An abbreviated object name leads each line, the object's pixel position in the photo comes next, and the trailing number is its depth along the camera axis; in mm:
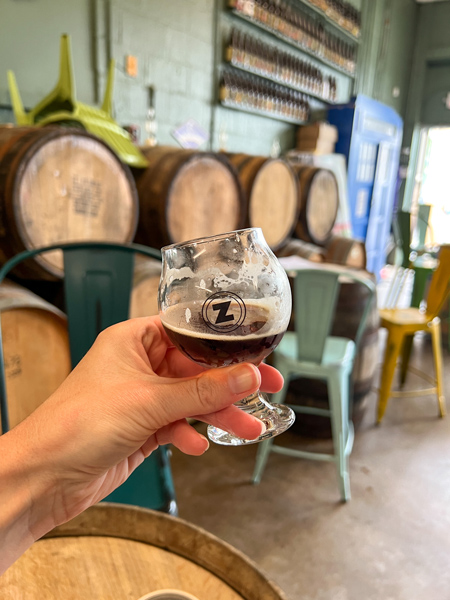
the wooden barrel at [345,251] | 3428
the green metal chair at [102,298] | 1203
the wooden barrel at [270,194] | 2660
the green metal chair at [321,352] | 1763
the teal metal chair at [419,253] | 3469
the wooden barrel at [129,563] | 585
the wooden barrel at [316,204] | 3295
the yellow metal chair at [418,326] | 2461
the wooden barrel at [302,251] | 2992
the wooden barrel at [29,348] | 1294
